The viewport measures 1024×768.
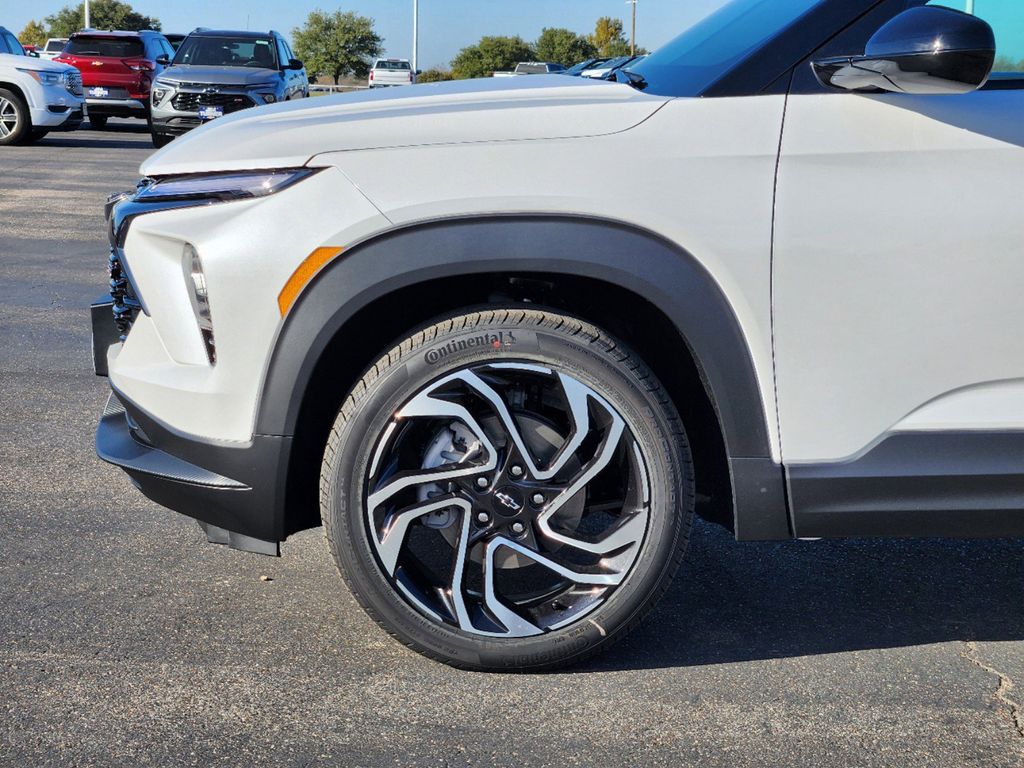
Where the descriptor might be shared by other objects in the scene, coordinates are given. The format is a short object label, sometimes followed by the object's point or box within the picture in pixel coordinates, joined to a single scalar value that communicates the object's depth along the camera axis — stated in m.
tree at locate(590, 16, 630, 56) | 72.31
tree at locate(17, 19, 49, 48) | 73.56
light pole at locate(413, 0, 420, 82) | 70.69
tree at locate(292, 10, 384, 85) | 65.62
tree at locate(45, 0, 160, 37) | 65.29
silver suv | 17.06
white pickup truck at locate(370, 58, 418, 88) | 50.41
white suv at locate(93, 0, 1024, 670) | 2.51
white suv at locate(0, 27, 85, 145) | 16.58
